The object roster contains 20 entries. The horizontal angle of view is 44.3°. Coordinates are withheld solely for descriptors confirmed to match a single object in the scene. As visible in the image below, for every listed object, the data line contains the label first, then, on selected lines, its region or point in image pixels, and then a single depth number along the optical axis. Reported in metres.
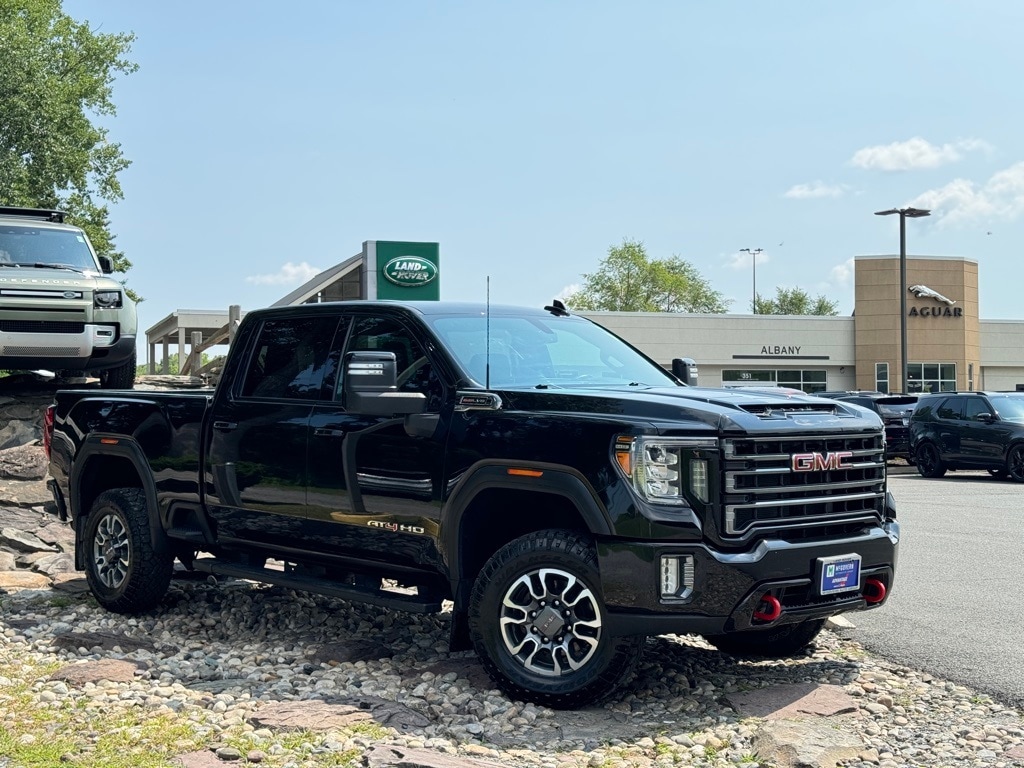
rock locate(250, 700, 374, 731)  5.70
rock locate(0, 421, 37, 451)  14.65
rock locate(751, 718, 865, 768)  5.23
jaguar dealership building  58.47
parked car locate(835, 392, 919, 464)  26.52
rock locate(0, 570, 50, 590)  9.80
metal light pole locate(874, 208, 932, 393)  36.25
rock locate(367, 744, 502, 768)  5.02
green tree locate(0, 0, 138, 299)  30.31
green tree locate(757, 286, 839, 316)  106.94
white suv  14.09
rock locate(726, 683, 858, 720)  5.98
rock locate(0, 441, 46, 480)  13.35
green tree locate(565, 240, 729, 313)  96.06
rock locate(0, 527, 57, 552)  11.93
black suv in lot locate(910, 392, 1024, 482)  22.25
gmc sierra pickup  5.65
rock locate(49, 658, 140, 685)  6.60
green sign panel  25.50
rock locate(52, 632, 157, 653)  7.47
